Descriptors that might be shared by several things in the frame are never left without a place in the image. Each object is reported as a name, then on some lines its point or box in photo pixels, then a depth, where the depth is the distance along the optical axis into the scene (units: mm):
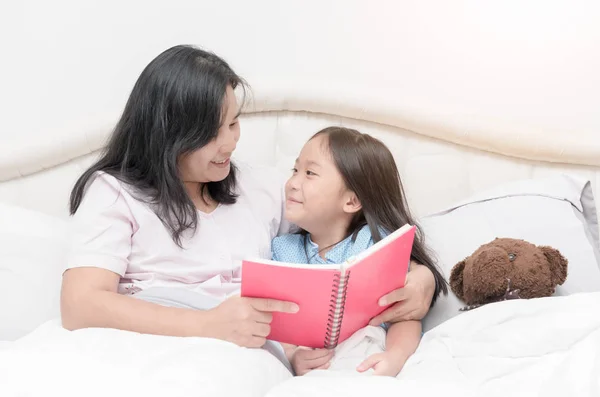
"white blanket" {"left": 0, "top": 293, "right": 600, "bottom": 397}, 884
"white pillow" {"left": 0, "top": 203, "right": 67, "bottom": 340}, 1272
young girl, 1301
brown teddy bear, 1185
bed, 1411
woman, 1159
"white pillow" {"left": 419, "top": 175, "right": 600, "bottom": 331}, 1300
